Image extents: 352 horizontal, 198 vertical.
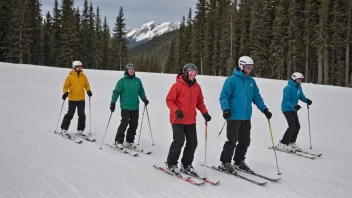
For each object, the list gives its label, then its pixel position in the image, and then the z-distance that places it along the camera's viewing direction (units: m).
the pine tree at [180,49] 63.06
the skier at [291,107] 9.04
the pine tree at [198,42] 57.56
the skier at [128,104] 8.28
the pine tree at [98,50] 59.62
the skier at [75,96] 9.66
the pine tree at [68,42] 52.10
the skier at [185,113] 5.97
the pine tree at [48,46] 54.38
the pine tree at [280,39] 39.78
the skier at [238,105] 6.36
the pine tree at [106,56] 63.42
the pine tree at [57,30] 54.70
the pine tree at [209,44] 55.94
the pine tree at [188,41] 61.00
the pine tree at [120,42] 62.50
